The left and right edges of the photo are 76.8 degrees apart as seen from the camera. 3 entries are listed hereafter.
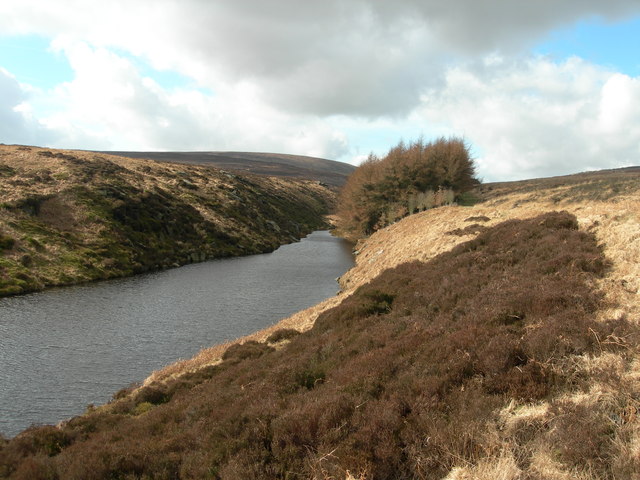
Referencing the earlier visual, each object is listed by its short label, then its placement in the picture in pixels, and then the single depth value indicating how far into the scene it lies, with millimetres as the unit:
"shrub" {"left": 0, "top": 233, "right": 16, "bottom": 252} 42375
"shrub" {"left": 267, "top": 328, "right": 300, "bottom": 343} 22336
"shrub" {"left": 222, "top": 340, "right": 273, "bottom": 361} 20422
